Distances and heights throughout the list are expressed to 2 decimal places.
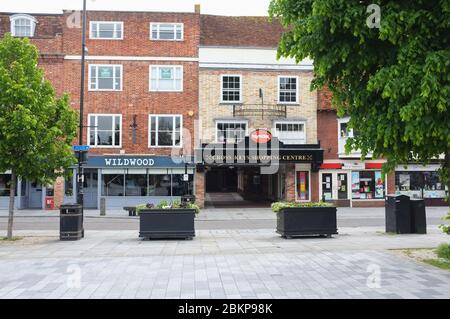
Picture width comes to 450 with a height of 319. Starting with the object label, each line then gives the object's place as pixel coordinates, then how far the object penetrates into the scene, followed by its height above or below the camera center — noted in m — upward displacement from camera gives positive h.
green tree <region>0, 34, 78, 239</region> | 14.09 +1.97
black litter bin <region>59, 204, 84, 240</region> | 14.80 -1.09
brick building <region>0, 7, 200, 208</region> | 30.11 +5.63
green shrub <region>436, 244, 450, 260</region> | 10.18 -1.40
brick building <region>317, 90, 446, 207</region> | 31.34 +0.56
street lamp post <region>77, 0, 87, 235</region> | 18.77 +0.59
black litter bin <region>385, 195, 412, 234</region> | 15.27 -0.89
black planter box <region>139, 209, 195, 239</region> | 14.13 -1.11
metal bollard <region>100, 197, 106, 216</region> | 25.70 -1.09
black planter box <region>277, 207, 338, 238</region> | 14.10 -1.01
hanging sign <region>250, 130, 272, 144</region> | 29.86 +2.99
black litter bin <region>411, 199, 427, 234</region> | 15.29 -0.98
